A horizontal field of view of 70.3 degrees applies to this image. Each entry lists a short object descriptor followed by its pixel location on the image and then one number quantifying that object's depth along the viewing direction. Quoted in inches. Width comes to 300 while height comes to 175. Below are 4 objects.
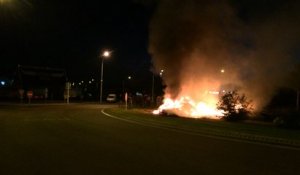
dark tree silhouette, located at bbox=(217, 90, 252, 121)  555.8
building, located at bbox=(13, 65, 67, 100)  1407.3
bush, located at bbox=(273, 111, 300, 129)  456.7
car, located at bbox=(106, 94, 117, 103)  1377.0
